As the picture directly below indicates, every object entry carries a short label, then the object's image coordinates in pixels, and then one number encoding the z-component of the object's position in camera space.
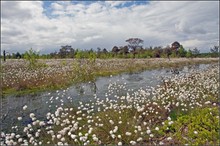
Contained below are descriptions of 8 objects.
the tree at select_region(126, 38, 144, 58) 72.26
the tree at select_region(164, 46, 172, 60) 62.85
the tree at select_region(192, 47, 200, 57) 71.39
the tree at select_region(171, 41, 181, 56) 68.85
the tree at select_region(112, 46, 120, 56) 71.47
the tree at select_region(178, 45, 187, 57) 60.47
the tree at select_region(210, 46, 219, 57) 66.93
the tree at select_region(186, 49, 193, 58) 56.90
